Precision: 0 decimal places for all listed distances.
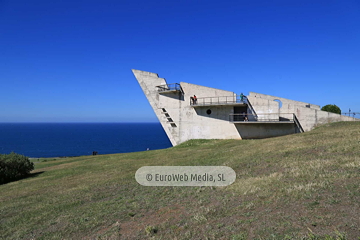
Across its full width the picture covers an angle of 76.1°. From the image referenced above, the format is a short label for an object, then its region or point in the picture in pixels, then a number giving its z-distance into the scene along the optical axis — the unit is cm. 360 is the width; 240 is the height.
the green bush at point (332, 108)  2799
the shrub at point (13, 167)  1856
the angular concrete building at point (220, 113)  2514
